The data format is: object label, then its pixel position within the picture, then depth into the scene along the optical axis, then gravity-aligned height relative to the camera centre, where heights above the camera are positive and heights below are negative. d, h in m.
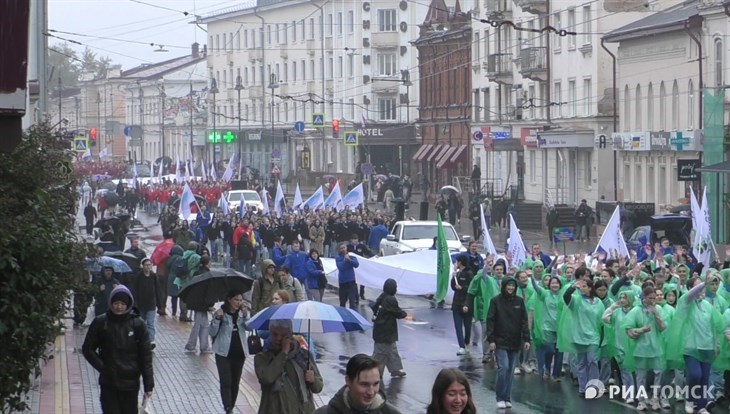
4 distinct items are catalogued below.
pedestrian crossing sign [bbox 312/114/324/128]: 76.25 +3.17
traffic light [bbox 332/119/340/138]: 75.12 +2.89
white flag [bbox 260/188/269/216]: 46.97 -0.59
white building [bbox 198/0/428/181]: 91.62 +6.74
